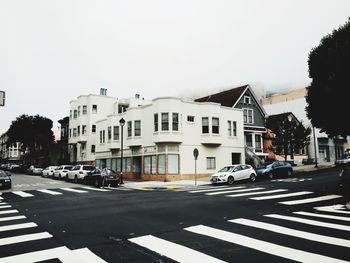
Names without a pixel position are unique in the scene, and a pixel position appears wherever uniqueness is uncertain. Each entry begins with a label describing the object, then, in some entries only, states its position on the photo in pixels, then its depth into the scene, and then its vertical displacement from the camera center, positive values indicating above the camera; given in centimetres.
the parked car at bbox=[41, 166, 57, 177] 4059 -161
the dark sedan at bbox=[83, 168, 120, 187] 2483 -167
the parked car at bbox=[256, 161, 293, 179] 2803 -132
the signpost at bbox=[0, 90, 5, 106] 1386 +290
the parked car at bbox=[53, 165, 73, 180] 3596 -153
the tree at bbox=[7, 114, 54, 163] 6331 +536
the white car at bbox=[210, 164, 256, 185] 2459 -151
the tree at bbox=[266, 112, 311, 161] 4053 +291
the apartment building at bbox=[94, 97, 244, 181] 3103 +205
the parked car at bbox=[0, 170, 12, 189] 2317 -159
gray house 4047 +589
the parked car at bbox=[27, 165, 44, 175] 4853 -166
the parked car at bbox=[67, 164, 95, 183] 2917 -126
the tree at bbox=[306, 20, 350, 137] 1598 +402
